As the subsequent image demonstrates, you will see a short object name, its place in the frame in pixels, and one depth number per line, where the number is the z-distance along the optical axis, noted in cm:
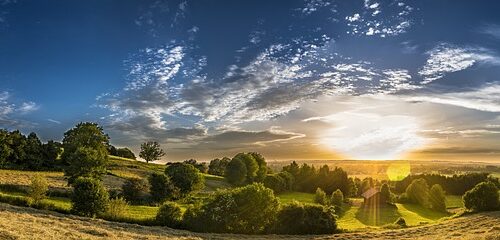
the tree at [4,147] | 9681
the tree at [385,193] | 12255
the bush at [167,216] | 6372
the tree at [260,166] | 15034
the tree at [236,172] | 13712
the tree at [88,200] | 6353
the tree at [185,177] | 9919
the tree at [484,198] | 8188
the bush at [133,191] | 8888
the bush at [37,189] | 6419
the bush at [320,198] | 11294
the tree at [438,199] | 11762
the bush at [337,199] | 11338
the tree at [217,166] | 17188
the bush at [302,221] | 6594
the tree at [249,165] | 14462
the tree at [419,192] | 12269
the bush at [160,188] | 9244
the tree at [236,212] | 6366
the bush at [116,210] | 6391
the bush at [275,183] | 13425
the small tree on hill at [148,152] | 18738
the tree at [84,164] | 8600
